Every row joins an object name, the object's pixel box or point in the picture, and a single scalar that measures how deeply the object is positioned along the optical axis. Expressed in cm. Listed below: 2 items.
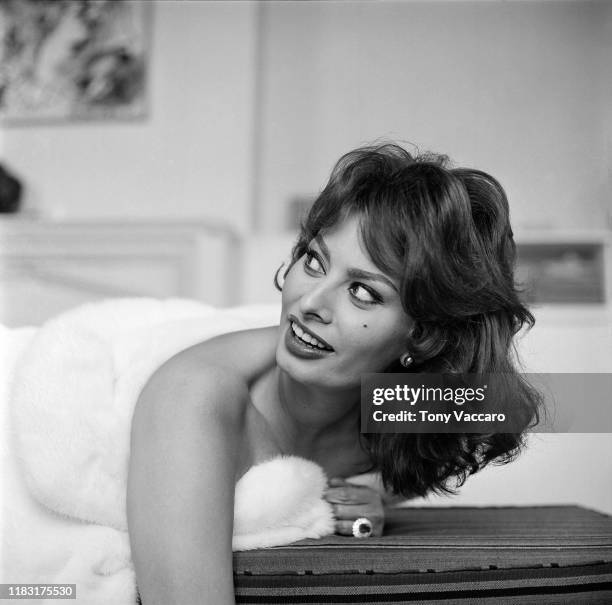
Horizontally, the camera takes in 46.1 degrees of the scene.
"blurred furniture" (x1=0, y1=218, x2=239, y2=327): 258
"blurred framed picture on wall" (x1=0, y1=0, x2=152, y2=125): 280
